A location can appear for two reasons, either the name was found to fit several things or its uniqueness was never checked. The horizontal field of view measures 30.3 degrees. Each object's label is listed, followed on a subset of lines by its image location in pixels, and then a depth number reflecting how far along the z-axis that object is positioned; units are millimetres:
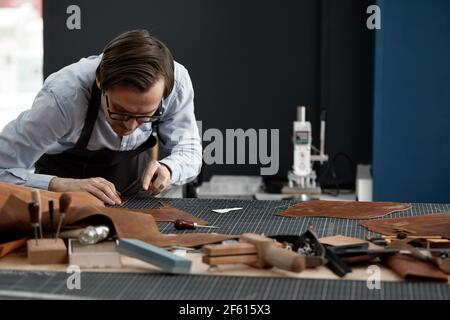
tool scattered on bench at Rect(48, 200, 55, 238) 2387
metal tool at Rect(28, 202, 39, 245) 2303
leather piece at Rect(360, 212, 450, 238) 2641
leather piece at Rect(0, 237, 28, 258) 2324
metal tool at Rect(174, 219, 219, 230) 2734
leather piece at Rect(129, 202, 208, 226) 2883
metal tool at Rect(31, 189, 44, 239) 2316
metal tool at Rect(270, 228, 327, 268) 2195
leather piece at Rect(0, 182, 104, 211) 2576
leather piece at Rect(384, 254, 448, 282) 2100
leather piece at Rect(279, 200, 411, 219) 2990
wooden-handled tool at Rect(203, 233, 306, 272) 2146
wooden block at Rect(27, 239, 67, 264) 2264
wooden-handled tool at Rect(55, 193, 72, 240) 2344
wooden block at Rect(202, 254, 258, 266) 2189
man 3090
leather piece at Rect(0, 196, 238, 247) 2434
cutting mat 1979
